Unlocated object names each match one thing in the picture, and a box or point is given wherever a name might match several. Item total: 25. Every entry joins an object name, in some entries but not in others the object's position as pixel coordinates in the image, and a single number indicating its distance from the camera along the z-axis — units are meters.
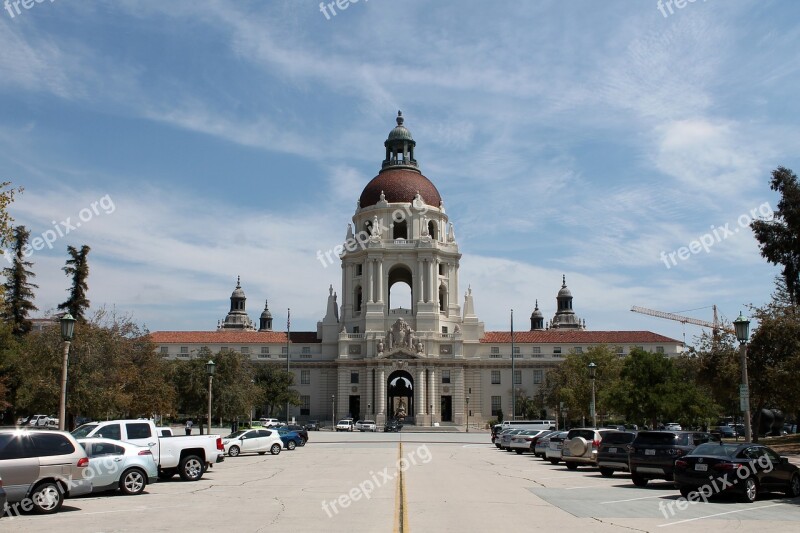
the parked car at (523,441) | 43.25
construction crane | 158.27
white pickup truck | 23.78
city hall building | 100.88
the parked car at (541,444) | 36.88
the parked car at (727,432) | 72.34
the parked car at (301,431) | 54.51
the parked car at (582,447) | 30.33
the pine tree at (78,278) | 70.88
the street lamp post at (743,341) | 26.75
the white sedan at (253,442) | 41.38
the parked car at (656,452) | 23.27
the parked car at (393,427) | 88.06
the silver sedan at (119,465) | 20.28
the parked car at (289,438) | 48.53
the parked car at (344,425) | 91.31
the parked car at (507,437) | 46.09
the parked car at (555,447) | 33.88
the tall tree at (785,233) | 47.88
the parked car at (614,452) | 26.50
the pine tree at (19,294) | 68.31
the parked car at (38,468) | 16.94
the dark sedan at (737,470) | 19.62
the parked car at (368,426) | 87.50
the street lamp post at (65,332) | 25.83
